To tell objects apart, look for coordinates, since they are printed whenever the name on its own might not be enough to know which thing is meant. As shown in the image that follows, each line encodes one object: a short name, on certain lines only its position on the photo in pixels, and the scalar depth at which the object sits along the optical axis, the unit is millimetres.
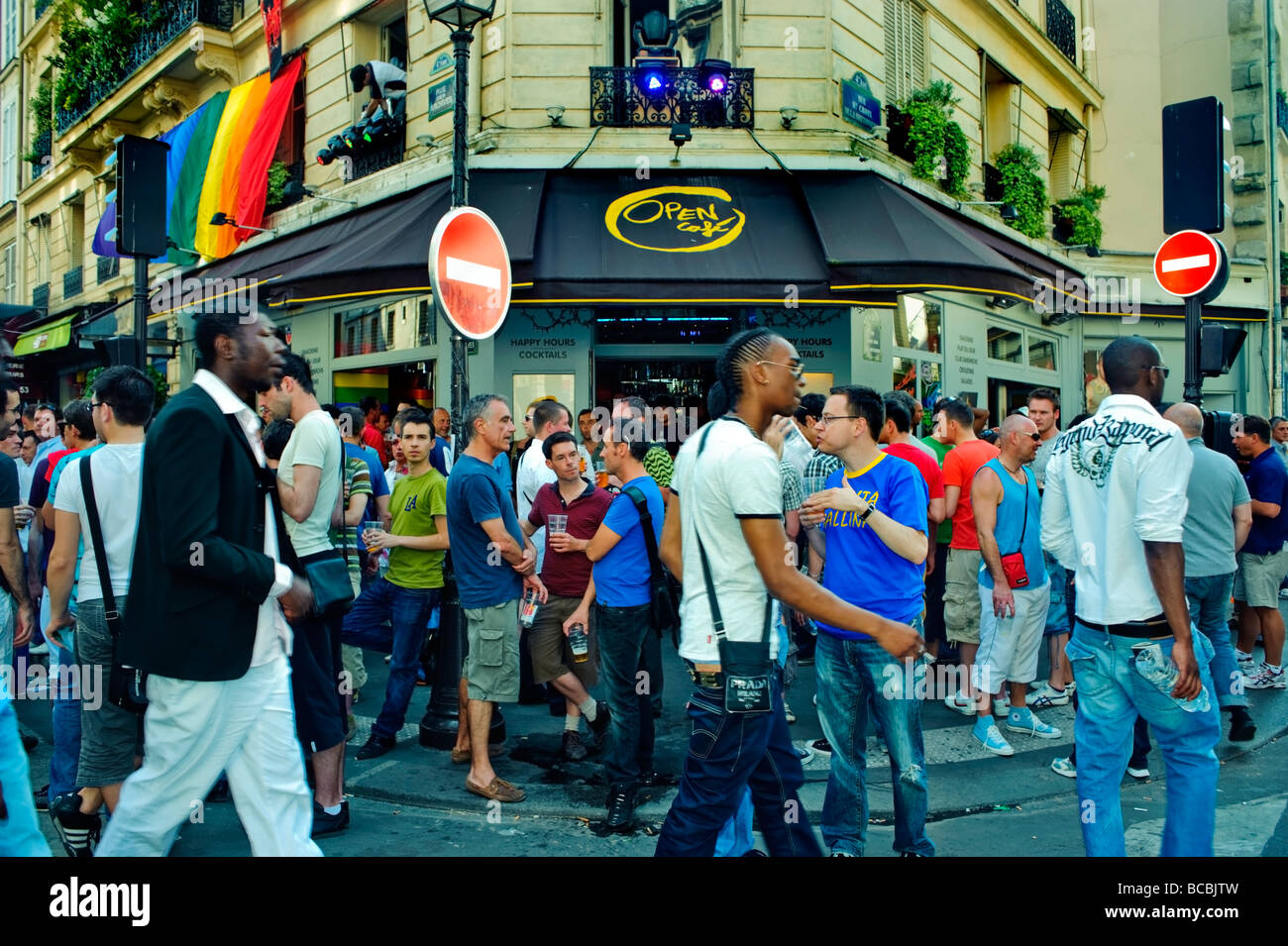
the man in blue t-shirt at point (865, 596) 3719
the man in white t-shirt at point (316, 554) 4227
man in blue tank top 5598
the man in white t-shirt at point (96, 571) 3922
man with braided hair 2975
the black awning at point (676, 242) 10031
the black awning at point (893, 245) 10016
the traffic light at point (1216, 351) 7699
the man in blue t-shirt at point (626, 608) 4605
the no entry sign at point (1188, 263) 7773
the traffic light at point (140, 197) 6801
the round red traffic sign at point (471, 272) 5848
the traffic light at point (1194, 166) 8156
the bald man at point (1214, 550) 5684
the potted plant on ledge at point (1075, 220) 16812
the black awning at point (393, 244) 10016
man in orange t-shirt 6367
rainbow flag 13648
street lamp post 5852
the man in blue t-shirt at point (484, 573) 4918
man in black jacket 2797
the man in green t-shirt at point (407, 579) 5656
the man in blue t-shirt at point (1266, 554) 6980
